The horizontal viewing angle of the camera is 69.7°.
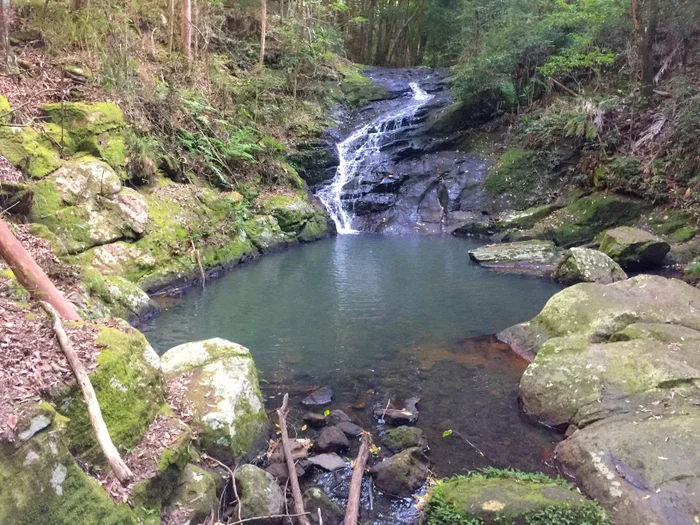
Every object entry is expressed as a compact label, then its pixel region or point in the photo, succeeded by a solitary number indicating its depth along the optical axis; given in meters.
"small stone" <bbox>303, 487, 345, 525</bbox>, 3.88
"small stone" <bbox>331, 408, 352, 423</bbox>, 5.52
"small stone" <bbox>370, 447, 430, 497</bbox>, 4.34
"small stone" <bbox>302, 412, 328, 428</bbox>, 5.43
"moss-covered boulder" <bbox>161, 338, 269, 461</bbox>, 4.52
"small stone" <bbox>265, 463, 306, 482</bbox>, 4.39
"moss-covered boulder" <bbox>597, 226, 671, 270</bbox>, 12.05
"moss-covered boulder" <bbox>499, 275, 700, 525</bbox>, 3.96
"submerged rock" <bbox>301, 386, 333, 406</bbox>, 5.94
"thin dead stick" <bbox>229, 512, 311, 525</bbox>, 3.57
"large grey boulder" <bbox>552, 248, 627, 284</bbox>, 10.92
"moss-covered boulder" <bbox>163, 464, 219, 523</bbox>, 3.49
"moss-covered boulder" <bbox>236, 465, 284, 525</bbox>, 3.74
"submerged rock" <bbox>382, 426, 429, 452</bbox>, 4.99
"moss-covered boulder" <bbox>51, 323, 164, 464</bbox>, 3.20
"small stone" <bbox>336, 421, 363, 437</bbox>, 5.25
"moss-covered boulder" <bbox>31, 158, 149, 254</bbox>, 8.93
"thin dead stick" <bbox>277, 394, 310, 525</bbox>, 3.72
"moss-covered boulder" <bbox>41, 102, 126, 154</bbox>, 10.15
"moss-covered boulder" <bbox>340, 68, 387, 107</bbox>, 24.40
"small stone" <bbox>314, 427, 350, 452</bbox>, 4.91
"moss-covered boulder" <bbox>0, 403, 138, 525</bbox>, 2.56
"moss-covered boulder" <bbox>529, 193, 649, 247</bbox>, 14.80
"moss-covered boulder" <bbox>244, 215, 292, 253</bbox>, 14.37
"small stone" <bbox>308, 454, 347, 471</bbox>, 4.64
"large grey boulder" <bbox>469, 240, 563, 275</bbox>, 12.94
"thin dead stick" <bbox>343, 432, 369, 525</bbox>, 3.89
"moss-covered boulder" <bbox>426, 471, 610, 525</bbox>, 3.39
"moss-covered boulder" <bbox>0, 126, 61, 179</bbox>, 8.60
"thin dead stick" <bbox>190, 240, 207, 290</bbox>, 11.21
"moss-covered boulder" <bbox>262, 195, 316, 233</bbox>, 15.85
